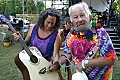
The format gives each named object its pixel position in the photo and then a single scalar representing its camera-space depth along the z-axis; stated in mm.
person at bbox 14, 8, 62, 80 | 2402
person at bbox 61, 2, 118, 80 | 1653
